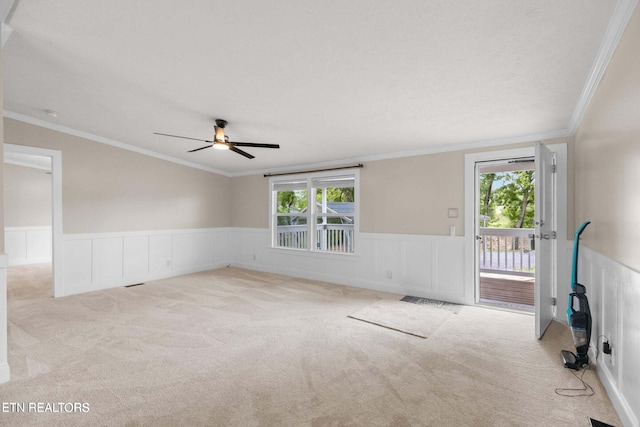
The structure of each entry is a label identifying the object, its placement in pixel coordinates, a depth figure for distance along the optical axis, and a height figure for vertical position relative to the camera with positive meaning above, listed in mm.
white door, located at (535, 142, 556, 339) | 2773 -196
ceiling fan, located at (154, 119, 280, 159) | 3357 +866
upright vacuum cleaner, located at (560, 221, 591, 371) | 2211 -887
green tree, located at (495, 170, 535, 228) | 6824 +404
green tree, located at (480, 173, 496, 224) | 6906 +539
